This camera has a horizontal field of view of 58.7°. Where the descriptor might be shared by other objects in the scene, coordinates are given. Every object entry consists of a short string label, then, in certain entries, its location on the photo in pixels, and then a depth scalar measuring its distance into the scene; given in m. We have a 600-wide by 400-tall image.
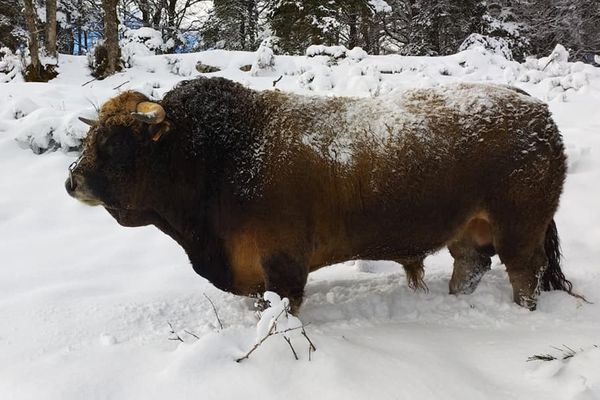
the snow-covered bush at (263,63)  12.98
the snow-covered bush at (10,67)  12.82
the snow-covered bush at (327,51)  14.12
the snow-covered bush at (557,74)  10.14
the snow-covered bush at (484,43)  20.11
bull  3.19
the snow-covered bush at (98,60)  13.61
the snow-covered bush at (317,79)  10.74
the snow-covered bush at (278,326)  2.39
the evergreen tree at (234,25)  29.42
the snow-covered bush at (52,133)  6.91
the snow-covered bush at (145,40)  17.78
